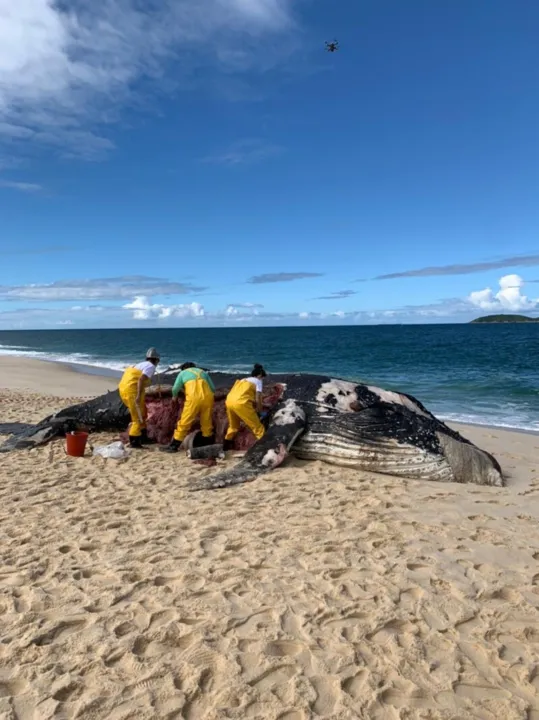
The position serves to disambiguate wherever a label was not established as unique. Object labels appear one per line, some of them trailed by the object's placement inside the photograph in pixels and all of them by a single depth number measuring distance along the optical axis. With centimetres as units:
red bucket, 838
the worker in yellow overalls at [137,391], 874
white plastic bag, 831
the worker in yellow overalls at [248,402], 834
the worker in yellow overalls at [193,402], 845
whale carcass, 754
